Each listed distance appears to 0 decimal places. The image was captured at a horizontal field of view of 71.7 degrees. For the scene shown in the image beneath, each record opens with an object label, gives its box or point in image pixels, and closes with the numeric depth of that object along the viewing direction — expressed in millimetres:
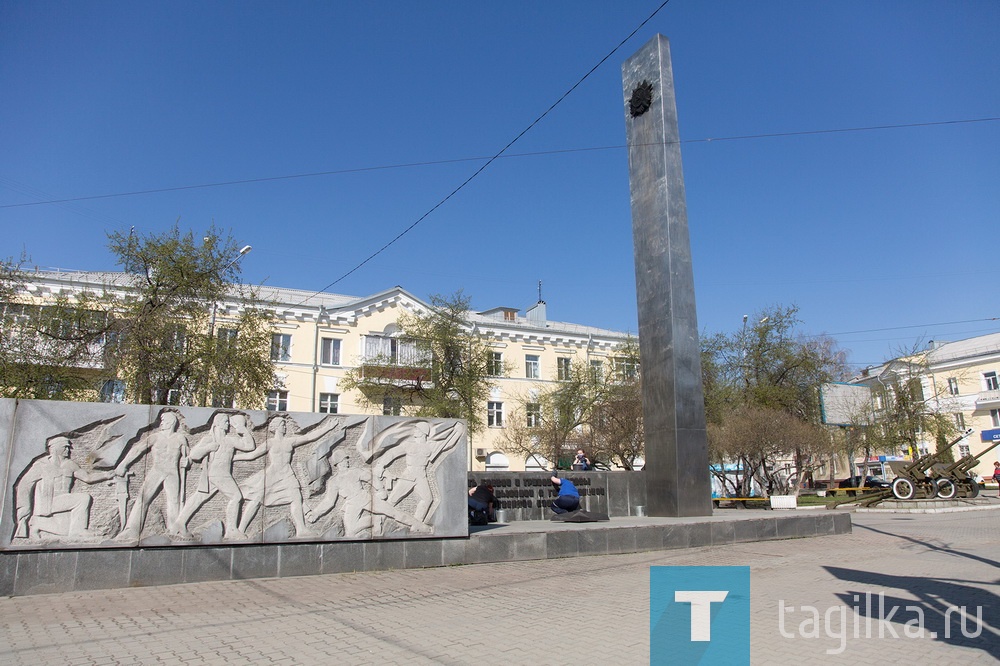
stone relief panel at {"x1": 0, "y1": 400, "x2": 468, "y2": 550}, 7637
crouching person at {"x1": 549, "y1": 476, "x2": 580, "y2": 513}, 13086
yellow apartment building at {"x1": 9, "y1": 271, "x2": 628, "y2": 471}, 33688
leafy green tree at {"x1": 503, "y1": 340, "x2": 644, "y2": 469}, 29469
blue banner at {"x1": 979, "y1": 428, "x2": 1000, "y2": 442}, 43531
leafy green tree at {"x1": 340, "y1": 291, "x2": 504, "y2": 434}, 29828
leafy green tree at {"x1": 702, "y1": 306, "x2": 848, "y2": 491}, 28375
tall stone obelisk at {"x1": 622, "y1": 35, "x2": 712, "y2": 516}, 14094
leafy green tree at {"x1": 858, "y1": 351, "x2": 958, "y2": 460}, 33250
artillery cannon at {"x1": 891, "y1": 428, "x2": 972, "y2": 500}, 23703
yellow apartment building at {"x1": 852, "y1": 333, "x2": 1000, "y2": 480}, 43781
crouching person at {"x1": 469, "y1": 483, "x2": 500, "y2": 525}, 12414
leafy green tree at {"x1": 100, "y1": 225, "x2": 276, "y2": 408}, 19125
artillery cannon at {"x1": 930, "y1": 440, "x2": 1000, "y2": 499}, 24172
